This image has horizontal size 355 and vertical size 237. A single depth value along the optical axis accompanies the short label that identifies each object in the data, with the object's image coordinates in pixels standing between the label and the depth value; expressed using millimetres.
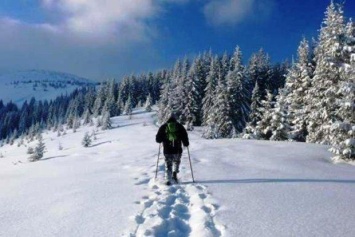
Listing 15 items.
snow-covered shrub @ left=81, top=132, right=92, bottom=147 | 49450
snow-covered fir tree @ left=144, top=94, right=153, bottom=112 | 104681
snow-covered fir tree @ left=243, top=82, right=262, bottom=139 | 56594
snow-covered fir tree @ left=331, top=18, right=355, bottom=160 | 18188
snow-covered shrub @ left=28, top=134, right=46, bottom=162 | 31859
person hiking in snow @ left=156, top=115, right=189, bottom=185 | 13280
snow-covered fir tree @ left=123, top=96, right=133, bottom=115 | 103738
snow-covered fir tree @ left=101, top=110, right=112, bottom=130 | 81912
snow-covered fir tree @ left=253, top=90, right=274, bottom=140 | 39484
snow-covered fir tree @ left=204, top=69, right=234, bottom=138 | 54125
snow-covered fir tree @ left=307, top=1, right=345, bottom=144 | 25347
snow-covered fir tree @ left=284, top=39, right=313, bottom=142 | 39938
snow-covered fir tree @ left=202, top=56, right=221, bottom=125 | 67875
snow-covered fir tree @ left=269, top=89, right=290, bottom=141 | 36375
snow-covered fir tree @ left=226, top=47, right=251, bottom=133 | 56656
